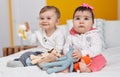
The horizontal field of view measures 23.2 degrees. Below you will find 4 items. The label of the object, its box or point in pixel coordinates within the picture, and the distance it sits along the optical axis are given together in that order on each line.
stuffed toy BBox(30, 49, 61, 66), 1.74
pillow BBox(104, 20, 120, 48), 2.94
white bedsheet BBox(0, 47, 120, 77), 1.51
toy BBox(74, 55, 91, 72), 1.76
